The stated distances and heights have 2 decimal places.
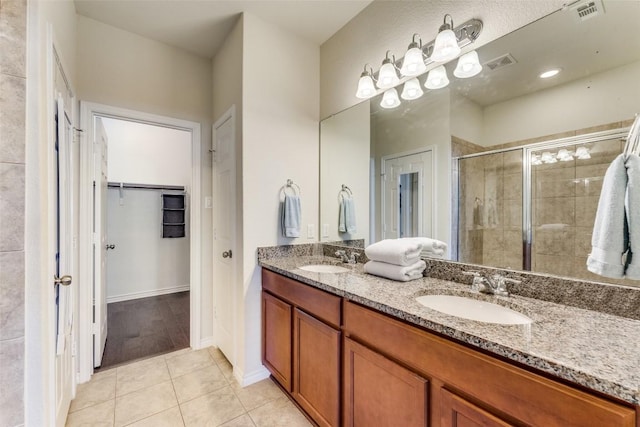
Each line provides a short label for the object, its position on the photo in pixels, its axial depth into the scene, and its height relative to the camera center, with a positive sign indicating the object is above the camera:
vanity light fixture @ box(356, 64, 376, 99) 1.83 +0.86
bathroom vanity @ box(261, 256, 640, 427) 0.63 -0.45
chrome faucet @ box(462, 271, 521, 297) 1.19 -0.32
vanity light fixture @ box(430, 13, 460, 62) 1.36 +0.85
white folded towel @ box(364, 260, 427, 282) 1.41 -0.30
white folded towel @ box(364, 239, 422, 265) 1.42 -0.21
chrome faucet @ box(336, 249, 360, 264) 1.98 -0.32
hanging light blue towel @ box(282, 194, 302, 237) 2.04 -0.03
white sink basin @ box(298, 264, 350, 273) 1.84 -0.38
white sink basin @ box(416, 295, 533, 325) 1.03 -0.40
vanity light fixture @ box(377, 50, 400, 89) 1.69 +0.87
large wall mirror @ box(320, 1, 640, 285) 1.05 +0.33
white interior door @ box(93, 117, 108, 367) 2.07 -0.24
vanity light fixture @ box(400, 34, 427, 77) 1.51 +0.85
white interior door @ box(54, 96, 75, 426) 1.27 -0.25
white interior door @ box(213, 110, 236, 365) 2.11 -0.14
